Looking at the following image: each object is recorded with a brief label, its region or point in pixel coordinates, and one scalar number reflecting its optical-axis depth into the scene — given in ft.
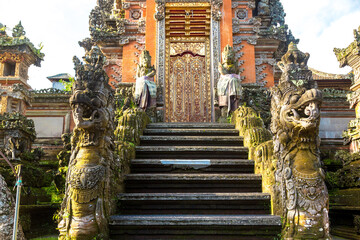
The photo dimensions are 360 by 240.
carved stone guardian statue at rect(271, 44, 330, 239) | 13.21
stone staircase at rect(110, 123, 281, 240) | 14.21
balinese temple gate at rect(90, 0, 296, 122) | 38.01
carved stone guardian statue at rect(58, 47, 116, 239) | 13.01
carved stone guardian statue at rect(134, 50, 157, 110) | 30.73
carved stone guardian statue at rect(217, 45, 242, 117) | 30.17
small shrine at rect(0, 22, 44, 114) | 32.50
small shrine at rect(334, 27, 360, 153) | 27.68
